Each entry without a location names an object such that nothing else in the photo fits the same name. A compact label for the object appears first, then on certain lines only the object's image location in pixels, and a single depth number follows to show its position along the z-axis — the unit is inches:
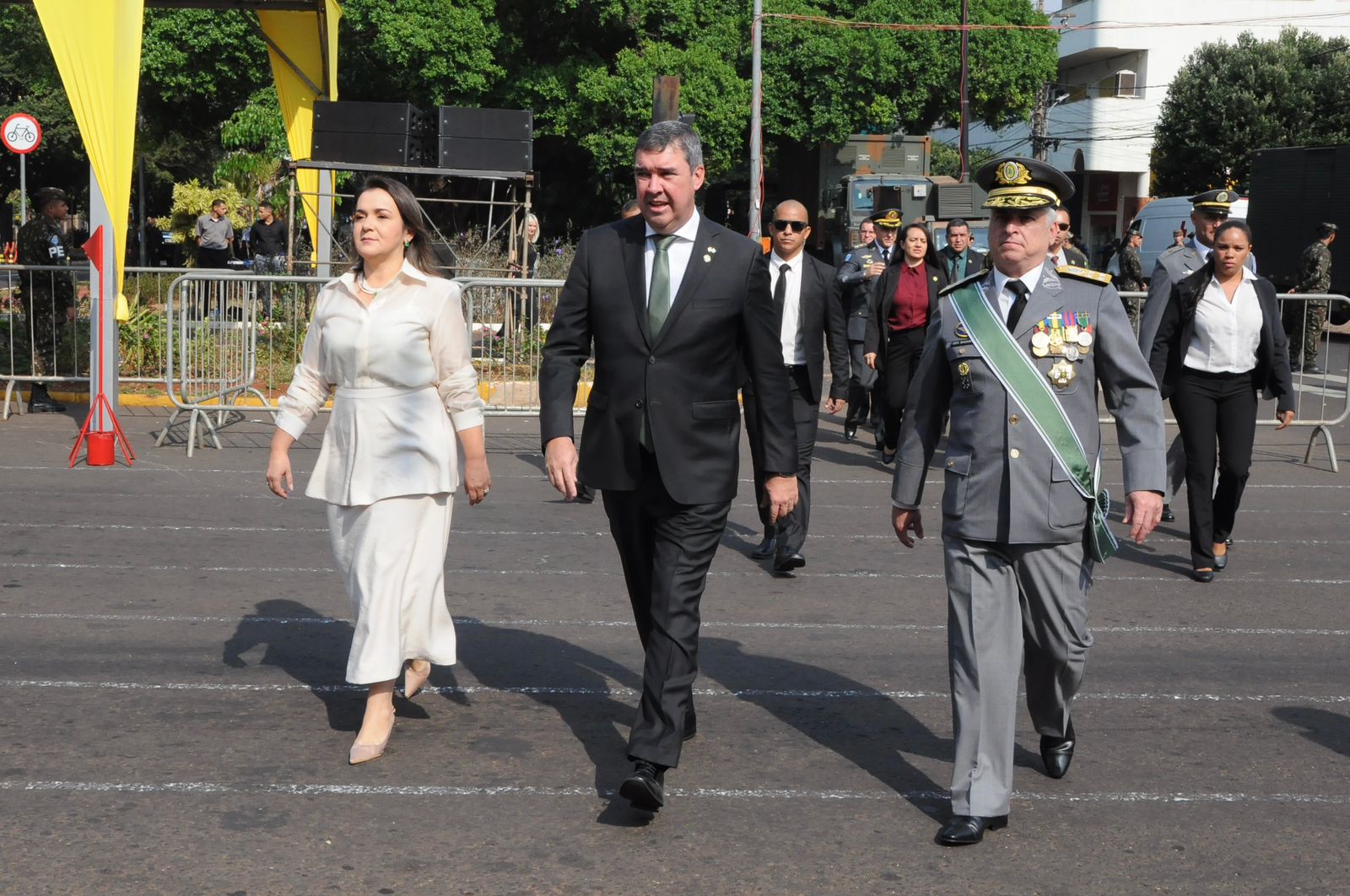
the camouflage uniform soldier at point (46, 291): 552.4
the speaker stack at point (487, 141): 759.1
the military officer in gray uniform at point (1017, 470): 178.5
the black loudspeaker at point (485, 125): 757.9
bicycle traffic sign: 929.5
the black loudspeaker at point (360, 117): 736.3
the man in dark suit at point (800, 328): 322.0
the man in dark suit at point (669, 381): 187.2
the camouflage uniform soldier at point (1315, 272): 816.3
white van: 1270.9
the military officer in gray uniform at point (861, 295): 484.1
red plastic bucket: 440.1
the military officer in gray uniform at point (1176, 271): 331.3
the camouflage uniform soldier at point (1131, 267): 1079.0
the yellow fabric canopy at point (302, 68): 722.8
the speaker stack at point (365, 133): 738.2
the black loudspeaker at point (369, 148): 740.6
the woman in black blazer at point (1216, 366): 321.4
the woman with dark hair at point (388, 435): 202.8
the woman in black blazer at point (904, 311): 458.6
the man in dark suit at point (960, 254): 511.5
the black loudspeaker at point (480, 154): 762.2
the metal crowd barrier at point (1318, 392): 491.2
